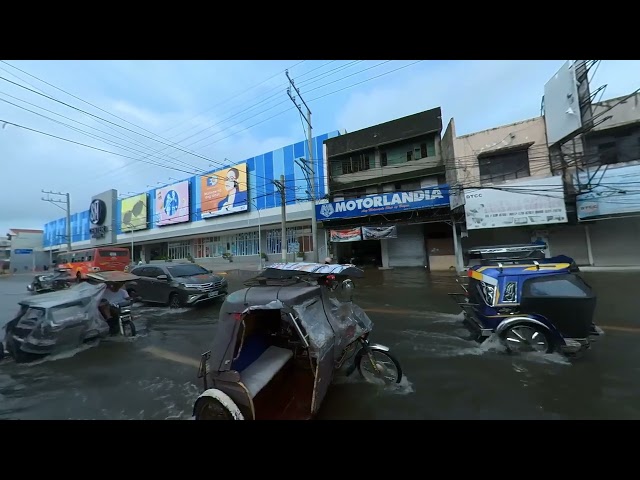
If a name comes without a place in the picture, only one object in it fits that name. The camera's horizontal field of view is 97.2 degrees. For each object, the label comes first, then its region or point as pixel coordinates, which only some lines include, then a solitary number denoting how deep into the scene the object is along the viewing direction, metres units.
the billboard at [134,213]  38.03
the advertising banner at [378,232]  18.47
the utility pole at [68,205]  37.11
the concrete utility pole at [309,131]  16.66
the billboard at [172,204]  33.16
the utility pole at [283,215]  18.42
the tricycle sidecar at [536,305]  4.46
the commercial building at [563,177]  13.01
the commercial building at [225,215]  24.89
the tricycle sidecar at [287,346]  3.04
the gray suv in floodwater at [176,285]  9.62
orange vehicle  15.29
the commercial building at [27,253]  52.53
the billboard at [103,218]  42.19
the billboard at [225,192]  28.30
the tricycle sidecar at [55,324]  5.58
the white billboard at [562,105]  12.74
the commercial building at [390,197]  18.30
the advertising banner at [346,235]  19.48
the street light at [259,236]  25.36
